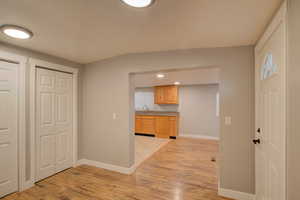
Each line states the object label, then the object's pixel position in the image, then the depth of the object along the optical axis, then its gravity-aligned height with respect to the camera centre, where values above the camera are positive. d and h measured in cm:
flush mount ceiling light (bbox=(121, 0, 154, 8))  121 +82
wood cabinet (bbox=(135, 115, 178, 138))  579 -107
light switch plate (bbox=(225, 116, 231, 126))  216 -30
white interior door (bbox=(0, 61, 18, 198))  208 -42
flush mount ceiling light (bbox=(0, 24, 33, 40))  164 +80
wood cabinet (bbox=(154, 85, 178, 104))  607 +24
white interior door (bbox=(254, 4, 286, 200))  115 -16
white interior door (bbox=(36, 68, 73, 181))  253 -43
